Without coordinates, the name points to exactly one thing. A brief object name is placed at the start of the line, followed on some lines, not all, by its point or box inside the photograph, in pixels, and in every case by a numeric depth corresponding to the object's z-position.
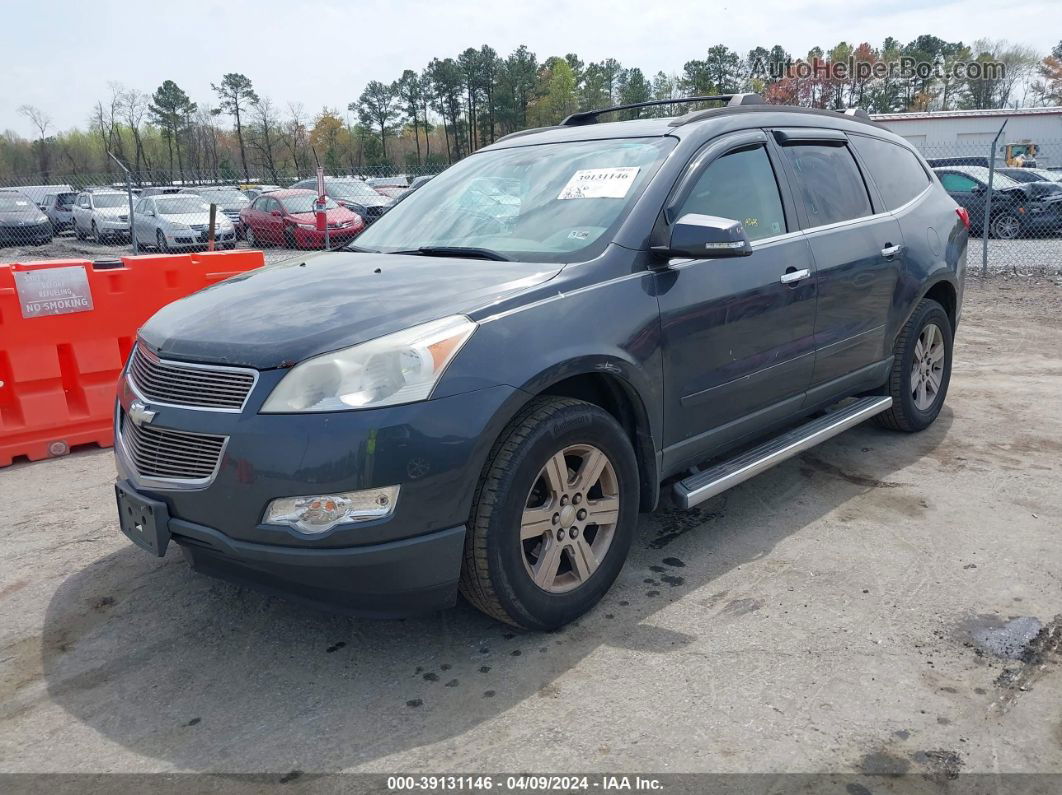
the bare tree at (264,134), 68.81
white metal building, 30.59
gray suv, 2.71
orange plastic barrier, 5.35
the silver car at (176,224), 19.00
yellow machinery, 27.75
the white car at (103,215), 23.69
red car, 18.42
